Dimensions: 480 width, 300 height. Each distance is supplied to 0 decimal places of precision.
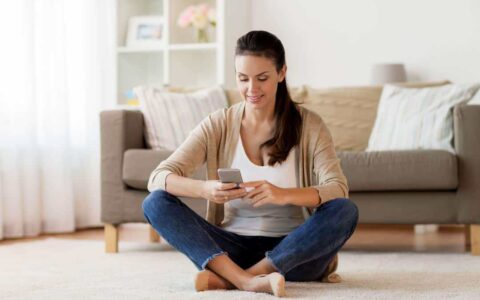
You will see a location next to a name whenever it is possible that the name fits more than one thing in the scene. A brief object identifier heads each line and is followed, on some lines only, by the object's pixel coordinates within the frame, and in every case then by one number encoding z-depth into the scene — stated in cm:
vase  538
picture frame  544
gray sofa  343
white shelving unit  534
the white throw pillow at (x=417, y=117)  369
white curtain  440
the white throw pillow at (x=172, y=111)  400
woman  229
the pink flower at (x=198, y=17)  527
